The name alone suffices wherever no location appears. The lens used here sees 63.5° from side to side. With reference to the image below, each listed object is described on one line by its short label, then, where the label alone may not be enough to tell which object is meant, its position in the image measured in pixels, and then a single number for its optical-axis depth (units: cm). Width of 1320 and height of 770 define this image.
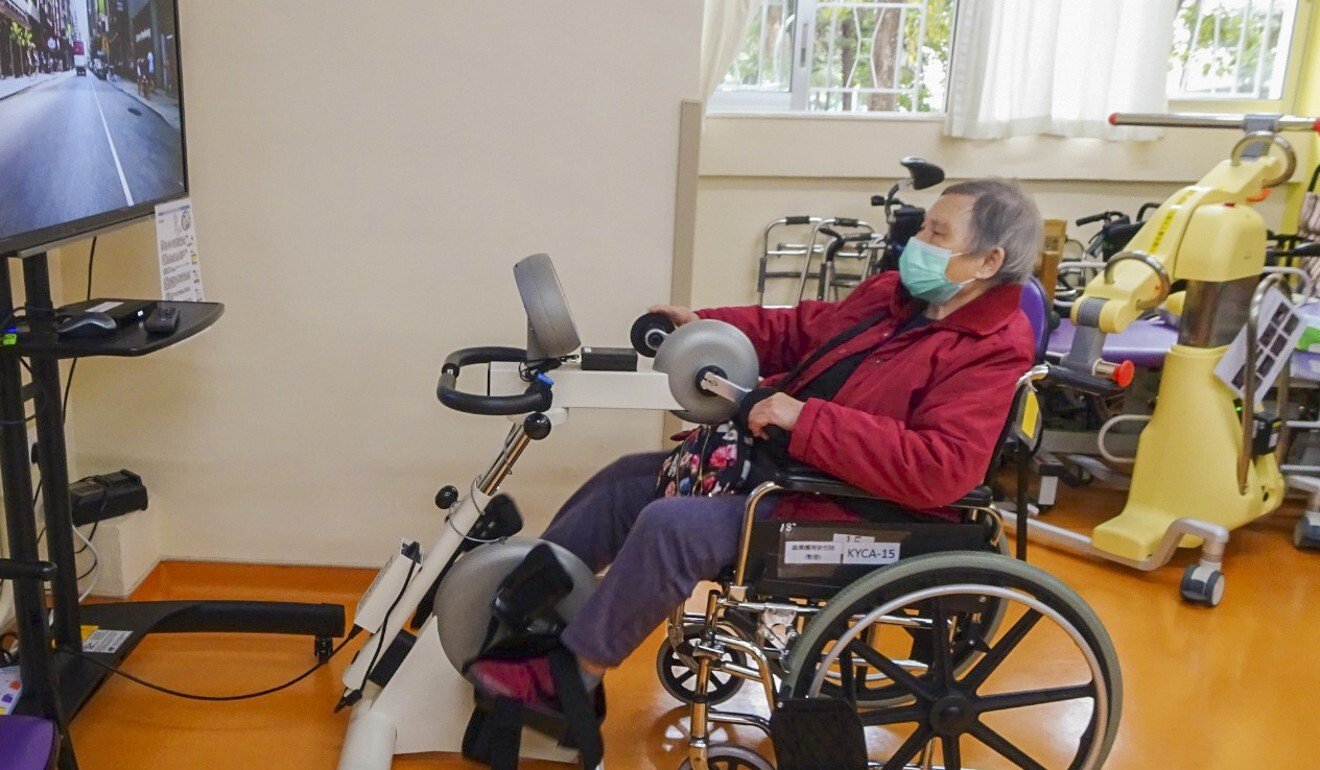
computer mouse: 166
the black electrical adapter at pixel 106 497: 240
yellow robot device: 281
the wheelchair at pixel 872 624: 167
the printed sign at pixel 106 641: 210
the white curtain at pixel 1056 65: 379
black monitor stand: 170
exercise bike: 168
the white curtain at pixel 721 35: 367
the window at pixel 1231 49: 403
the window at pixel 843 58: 402
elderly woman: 167
